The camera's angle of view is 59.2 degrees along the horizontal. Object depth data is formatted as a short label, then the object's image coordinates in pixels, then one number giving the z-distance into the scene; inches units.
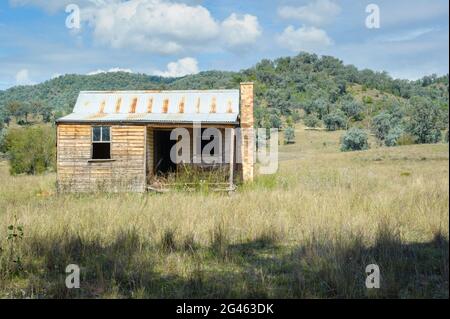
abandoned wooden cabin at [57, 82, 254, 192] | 644.1
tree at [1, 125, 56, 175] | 1286.9
